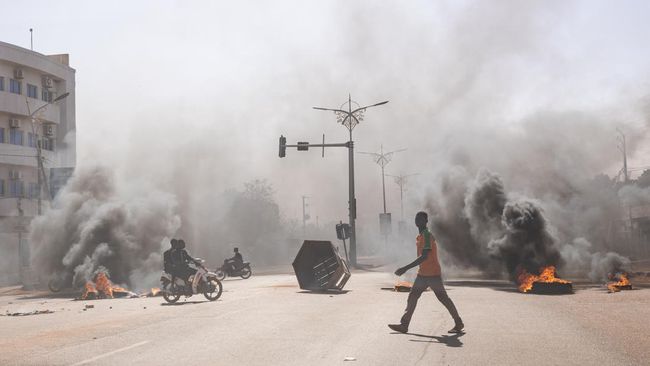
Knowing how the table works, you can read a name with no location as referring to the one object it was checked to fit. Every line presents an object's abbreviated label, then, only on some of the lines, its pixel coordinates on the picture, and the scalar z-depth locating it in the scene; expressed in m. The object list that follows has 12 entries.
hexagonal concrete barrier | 22.73
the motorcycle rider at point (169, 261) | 20.44
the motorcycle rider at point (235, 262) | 36.81
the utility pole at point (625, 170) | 55.90
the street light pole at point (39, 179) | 40.02
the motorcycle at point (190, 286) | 19.98
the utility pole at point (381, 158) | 64.62
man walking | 11.23
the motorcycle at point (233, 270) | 36.59
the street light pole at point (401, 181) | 78.46
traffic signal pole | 38.28
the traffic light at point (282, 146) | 36.94
